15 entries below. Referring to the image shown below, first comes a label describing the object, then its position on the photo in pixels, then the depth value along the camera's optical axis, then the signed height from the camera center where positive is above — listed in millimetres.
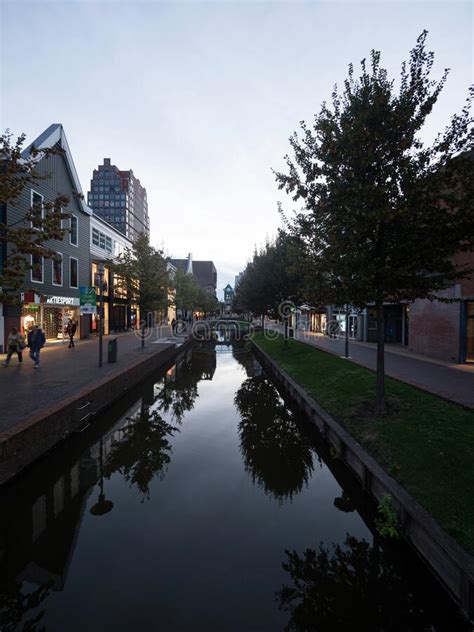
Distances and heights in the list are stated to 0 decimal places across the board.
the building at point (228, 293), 81694 +3982
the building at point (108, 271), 31812 +3756
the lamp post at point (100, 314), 13885 -241
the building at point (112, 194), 123188 +42636
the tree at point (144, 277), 23125 +2209
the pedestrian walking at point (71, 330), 21391 -1391
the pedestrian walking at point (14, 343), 14688 -1520
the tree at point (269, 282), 22750 +1911
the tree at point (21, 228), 7012 +1998
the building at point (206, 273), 134500 +15108
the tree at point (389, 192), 6875 +2497
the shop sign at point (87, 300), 14969 +394
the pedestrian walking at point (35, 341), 13875 -1390
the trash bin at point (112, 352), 15336 -1991
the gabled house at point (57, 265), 20156 +3343
